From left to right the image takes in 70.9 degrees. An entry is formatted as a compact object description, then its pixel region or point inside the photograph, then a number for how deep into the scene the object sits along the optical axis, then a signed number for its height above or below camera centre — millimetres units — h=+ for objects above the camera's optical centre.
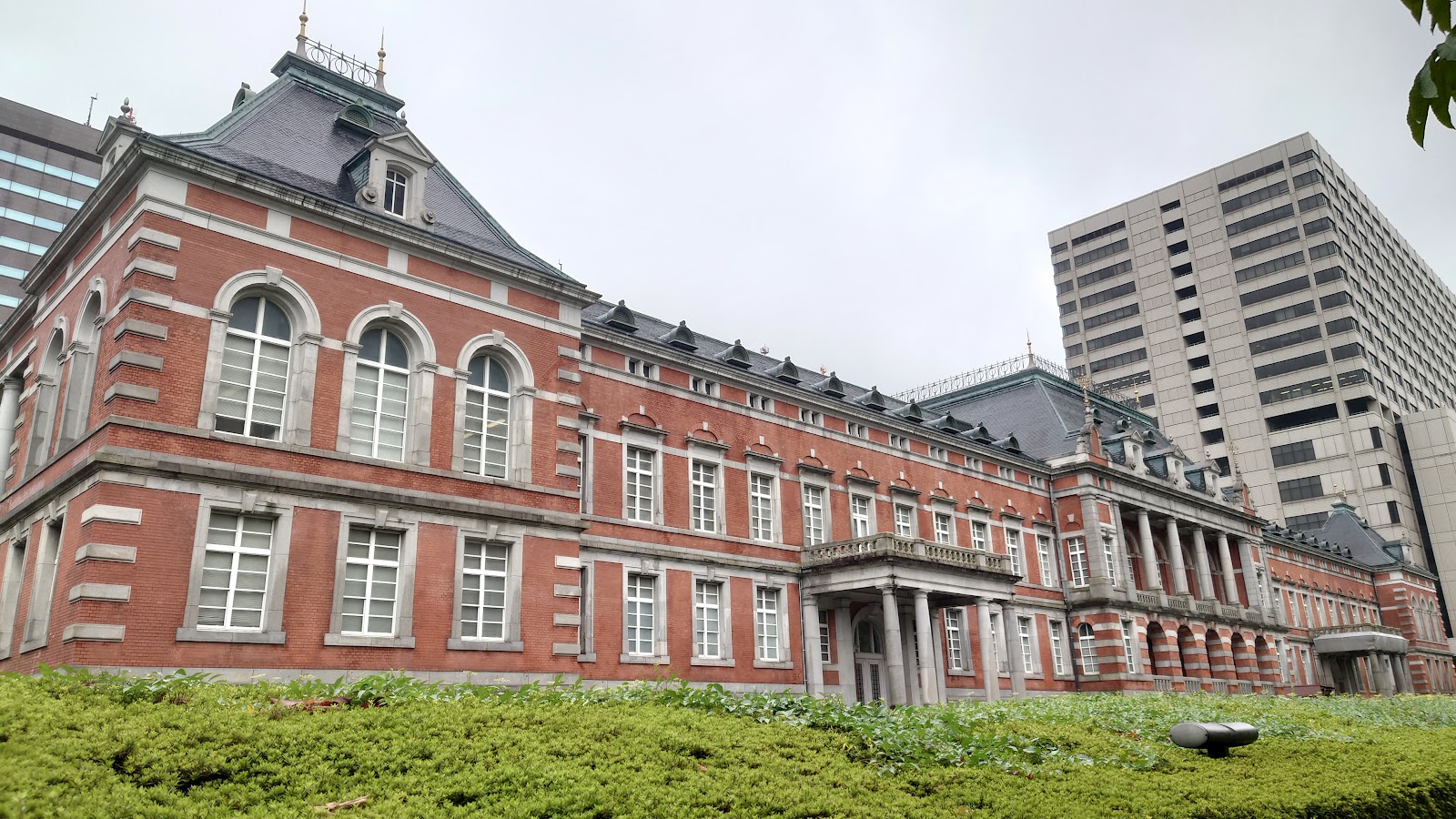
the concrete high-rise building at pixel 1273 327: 83562 +31432
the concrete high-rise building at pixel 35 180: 76375 +40553
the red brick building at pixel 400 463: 19031 +5718
